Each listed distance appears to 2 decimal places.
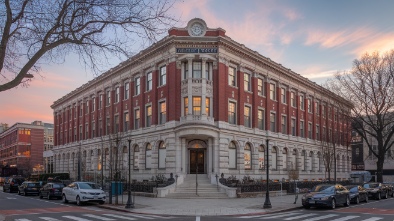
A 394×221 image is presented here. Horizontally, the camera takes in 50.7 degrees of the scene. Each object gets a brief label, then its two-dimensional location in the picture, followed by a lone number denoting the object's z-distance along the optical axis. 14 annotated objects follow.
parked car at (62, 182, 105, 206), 28.38
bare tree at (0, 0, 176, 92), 13.23
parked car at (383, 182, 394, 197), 39.54
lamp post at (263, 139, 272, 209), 25.70
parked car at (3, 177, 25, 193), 48.06
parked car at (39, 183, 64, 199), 34.62
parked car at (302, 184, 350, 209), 25.62
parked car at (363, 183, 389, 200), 35.69
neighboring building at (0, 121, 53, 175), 116.69
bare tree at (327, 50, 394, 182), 46.97
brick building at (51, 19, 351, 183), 39.66
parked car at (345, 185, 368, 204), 30.56
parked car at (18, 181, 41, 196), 40.97
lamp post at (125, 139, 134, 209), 25.80
